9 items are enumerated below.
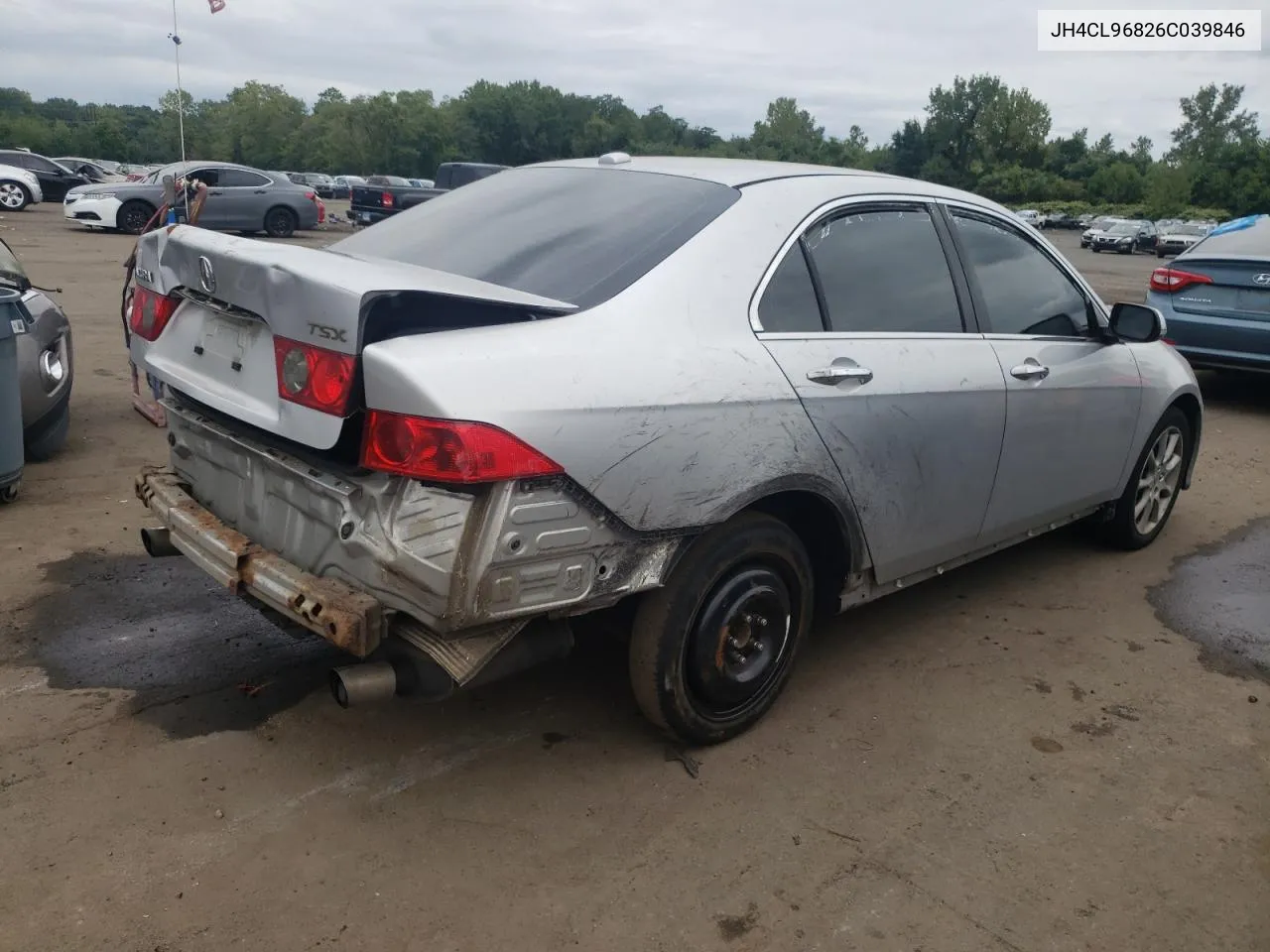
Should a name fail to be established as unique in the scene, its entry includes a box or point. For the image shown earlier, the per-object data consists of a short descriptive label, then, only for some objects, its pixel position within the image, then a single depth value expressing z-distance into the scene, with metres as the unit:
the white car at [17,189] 26.42
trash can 4.86
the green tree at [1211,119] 104.75
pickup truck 22.30
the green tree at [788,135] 82.81
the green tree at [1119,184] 79.88
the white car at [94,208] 21.17
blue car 8.20
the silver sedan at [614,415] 2.46
